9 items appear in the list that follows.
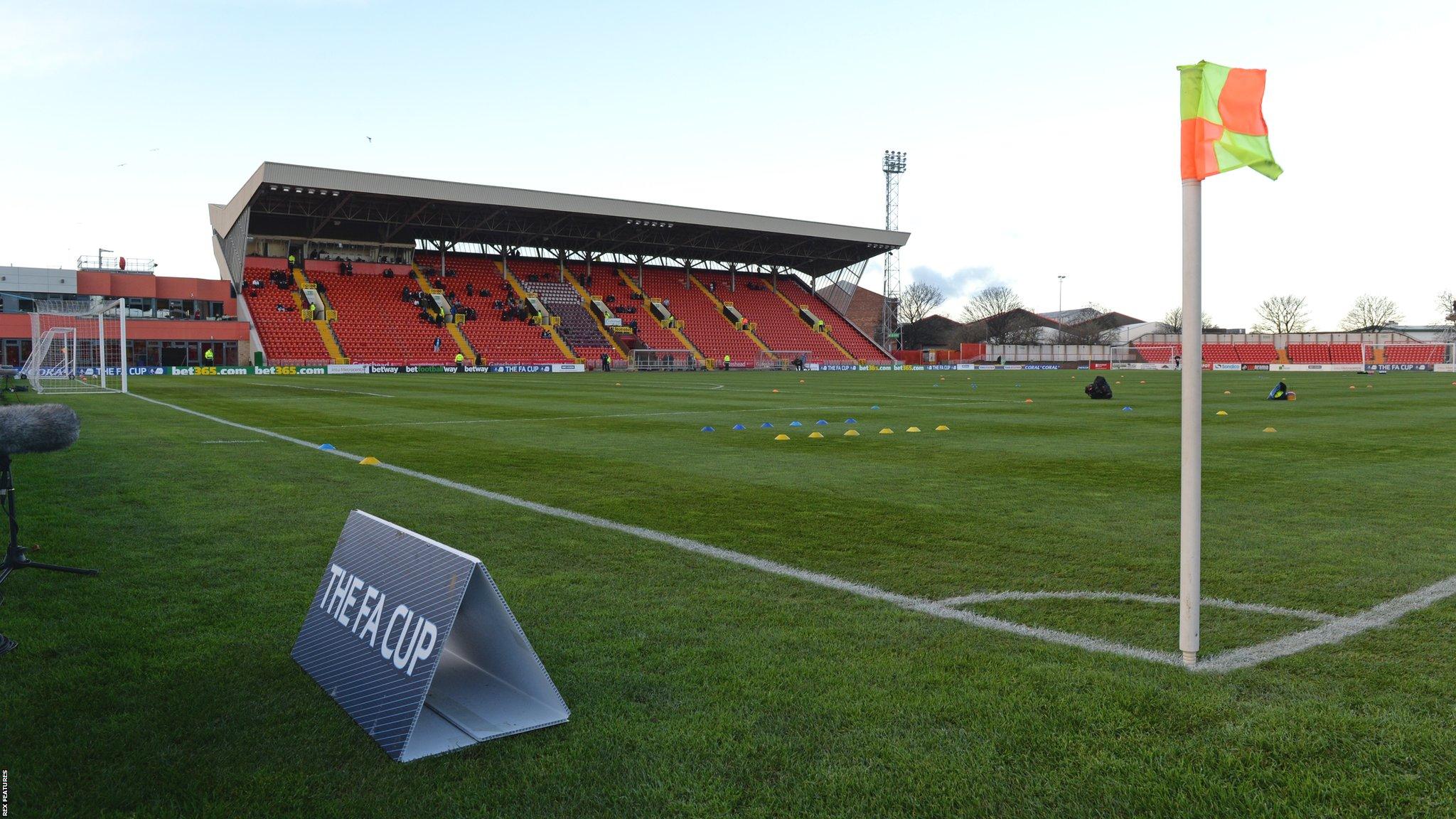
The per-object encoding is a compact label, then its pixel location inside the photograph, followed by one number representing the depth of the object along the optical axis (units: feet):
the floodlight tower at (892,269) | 226.38
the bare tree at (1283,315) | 333.01
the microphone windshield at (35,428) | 12.97
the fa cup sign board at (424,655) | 8.88
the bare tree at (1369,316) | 323.98
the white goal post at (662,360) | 182.57
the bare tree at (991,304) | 358.02
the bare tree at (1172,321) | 329.72
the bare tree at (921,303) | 351.05
